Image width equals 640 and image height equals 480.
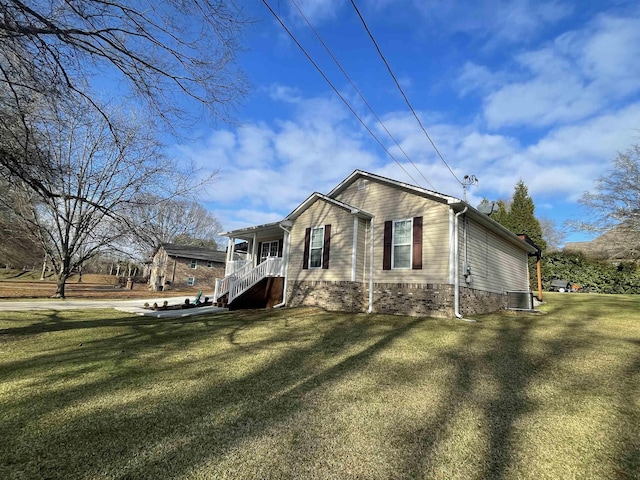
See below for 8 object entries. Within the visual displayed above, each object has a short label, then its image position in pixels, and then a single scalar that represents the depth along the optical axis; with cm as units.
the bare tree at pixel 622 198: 1791
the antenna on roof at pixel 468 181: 1753
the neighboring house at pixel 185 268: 3055
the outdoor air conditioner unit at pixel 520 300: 1248
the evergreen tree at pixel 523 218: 2458
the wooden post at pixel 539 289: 1617
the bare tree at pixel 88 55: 430
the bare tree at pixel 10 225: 603
